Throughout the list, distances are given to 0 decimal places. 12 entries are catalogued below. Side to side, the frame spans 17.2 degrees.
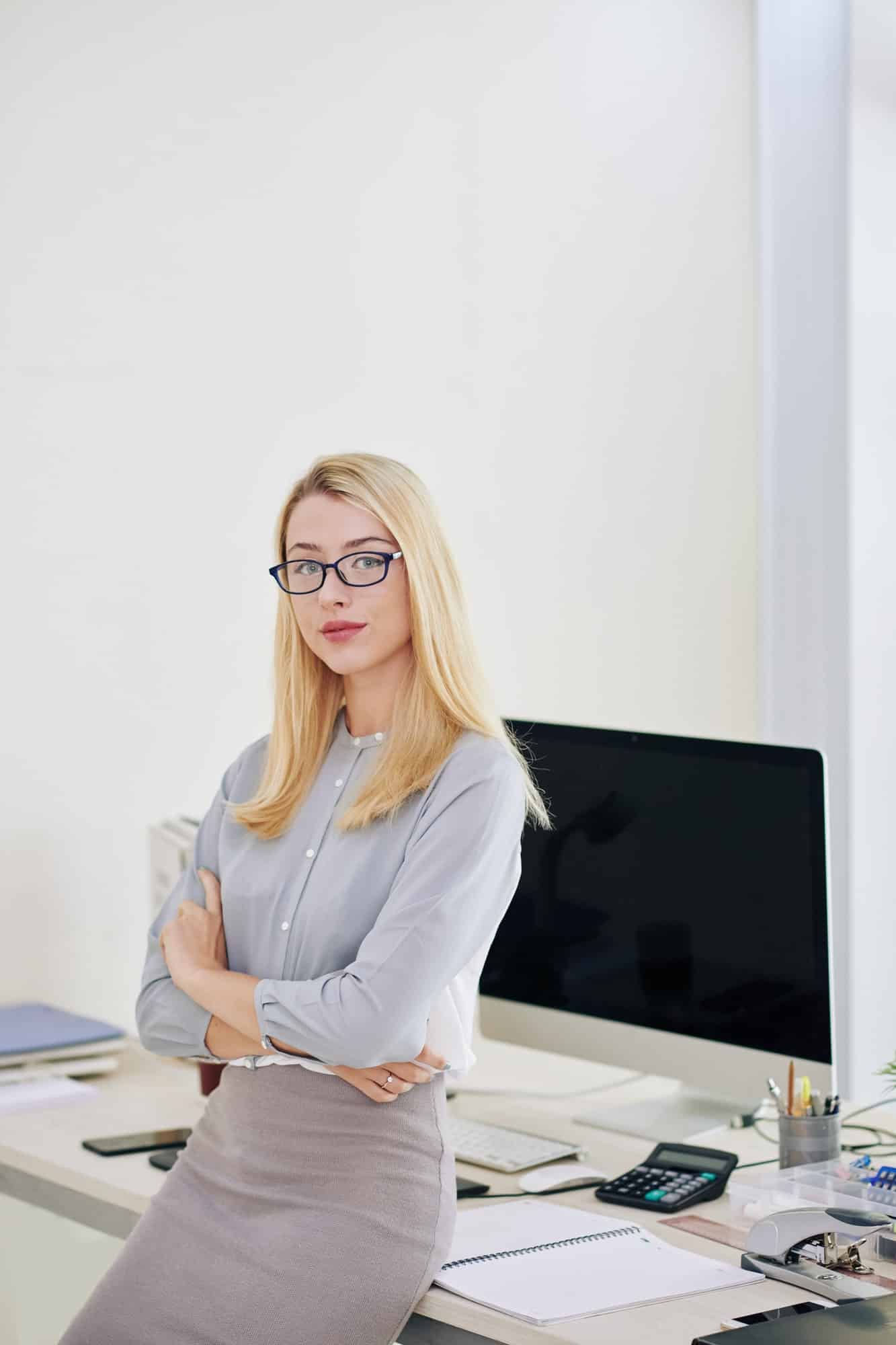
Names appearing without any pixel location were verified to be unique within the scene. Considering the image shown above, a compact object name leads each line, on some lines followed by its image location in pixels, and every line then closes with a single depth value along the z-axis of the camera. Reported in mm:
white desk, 3156
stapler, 3240
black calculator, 3490
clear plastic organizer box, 3409
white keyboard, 3651
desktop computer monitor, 3698
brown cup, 3899
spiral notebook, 3194
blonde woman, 3259
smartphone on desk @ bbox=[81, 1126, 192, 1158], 3685
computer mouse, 3560
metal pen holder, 3528
